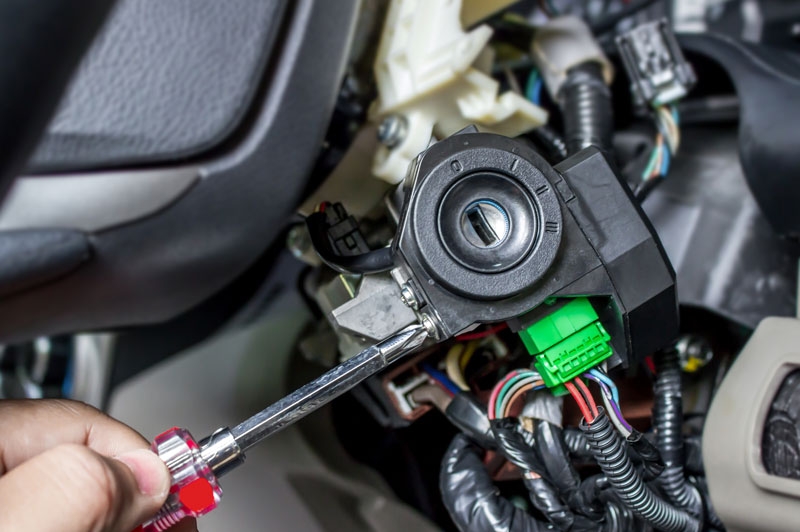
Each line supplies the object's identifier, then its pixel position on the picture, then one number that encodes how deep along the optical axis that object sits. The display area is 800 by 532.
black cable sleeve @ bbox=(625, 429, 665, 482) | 0.44
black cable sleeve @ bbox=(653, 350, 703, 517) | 0.51
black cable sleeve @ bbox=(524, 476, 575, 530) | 0.48
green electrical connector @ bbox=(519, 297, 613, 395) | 0.42
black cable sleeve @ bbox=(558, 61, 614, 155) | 0.64
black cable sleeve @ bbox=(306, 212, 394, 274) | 0.42
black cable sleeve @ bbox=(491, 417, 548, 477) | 0.48
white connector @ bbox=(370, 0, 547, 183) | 0.60
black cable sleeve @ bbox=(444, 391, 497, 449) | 0.53
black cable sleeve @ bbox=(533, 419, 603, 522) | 0.48
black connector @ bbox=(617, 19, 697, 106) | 0.69
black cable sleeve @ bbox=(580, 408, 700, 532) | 0.42
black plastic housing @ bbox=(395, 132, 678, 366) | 0.39
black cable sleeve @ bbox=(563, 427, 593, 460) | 0.48
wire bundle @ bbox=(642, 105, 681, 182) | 0.63
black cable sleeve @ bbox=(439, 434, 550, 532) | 0.51
